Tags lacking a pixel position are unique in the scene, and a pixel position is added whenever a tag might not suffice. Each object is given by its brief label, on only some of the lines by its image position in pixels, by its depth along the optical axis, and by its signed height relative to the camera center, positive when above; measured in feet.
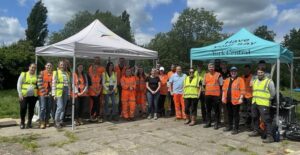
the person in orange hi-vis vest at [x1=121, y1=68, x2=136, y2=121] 23.51 -1.37
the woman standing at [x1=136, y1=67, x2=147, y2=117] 25.31 -1.03
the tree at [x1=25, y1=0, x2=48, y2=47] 123.08 +30.12
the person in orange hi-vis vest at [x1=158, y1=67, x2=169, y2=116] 25.17 -1.12
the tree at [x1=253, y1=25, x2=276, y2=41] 151.81 +32.14
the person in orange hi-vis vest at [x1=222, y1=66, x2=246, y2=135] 19.01 -1.18
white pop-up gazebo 20.01 +3.14
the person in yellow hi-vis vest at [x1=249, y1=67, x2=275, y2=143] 17.56 -1.32
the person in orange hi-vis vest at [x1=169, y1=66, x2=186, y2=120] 23.55 -1.06
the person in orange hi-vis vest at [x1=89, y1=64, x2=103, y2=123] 21.93 -1.00
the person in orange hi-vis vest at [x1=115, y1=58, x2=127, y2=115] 24.40 +1.05
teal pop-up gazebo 18.51 +2.75
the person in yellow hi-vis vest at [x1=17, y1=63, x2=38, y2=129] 19.44 -0.89
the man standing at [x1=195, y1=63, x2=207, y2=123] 22.26 -1.81
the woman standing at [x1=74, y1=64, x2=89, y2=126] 20.86 -0.87
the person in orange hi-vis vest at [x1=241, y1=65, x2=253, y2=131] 20.52 -1.45
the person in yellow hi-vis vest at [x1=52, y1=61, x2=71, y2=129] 19.95 -0.75
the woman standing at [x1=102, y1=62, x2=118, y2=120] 22.58 -0.43
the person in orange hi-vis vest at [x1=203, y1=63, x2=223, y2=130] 20.34 -0.81
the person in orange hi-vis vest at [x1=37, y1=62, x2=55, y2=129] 20.04 -1.18
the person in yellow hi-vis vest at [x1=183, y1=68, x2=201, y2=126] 21.53 -1.25
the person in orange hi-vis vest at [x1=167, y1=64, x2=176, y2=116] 25.74 -1.94
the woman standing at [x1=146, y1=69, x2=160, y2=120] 24.30 -1.19
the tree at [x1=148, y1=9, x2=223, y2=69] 139.10 +30.09
